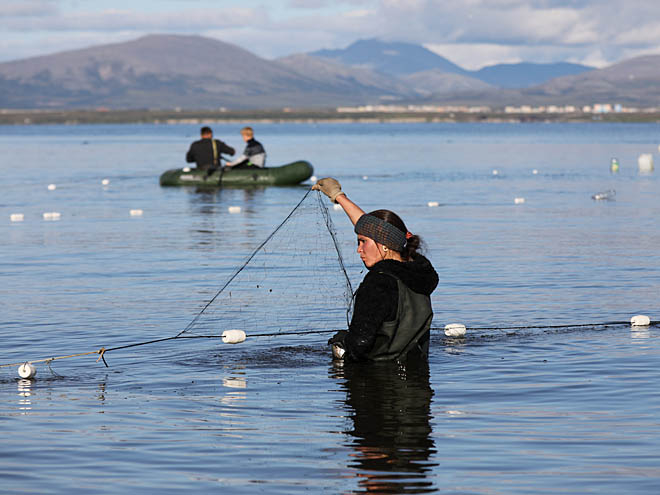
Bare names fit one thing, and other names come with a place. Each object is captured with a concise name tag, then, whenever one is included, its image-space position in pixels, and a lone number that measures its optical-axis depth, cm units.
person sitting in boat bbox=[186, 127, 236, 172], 4092
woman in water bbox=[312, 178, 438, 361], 1012
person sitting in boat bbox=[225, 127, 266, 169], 4138
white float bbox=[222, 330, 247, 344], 1307
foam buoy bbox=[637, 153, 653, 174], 5356
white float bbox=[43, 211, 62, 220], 3241
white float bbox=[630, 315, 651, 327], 1458
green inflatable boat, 4131
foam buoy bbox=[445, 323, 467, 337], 1395
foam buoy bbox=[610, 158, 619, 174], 5296
